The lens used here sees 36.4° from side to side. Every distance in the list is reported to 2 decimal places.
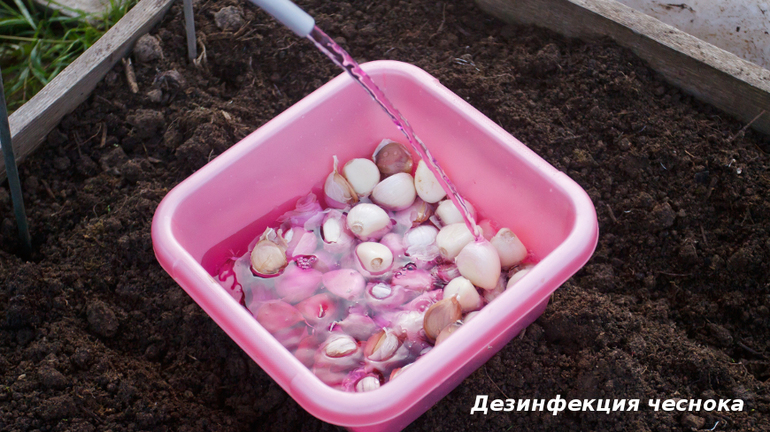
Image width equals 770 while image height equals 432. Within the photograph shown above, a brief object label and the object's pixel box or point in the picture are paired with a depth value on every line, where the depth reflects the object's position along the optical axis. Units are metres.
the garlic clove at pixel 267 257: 0.72
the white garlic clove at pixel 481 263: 0.70
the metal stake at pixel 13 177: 0.69
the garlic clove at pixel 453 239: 0.73
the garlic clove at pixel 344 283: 0.73
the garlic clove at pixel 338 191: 0.75
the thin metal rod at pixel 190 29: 0.77
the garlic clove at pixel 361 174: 0.76
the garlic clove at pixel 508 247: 0.72
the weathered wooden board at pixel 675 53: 0.77
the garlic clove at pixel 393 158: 0.76
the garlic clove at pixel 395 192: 0.75
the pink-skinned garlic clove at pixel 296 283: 0.73
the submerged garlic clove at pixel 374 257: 0.73
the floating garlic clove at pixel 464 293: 0.70
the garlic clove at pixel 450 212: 0.75
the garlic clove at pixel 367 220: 0.74
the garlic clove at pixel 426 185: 0.75
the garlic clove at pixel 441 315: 0.68
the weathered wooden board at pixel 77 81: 0.76
